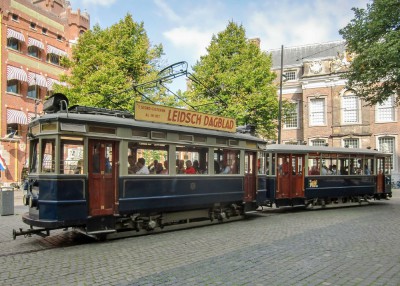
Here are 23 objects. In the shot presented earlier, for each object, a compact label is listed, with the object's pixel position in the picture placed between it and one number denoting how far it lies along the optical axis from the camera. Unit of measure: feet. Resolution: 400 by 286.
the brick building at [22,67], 101.86
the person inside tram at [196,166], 39.01
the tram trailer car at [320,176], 52.95
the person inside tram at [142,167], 33.96
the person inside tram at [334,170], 59.97
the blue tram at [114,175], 29.43
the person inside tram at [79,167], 30.09
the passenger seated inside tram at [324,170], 58.48
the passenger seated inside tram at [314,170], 57.16
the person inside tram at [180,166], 37.22
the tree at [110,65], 76.74
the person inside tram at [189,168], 38.22
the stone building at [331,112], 121.29
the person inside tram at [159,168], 35.58
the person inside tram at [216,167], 41.22
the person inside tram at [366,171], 65.16
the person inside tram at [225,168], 42.32
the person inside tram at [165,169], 36.00
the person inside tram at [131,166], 33.10
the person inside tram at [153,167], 35.09
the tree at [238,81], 88.63
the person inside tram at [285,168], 54.17
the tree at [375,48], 55.36
